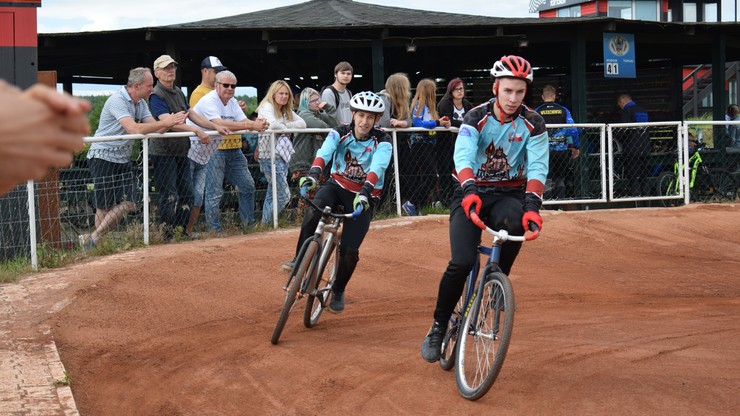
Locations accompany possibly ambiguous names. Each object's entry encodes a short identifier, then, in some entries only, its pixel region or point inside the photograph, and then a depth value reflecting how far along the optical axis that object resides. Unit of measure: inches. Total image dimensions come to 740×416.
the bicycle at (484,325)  240.8
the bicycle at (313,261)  316.5
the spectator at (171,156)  471.2
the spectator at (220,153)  487.5
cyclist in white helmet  336.5
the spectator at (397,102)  553.0
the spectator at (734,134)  703.1
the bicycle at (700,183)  674.2
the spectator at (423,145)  573.0
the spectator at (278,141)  520.4
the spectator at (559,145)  623.8
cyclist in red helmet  263.7
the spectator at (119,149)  449.4
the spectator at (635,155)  652.1
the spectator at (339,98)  539.8
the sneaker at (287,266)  426.4
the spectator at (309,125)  532.1
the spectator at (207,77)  500.1
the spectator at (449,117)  574.9
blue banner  739.4
